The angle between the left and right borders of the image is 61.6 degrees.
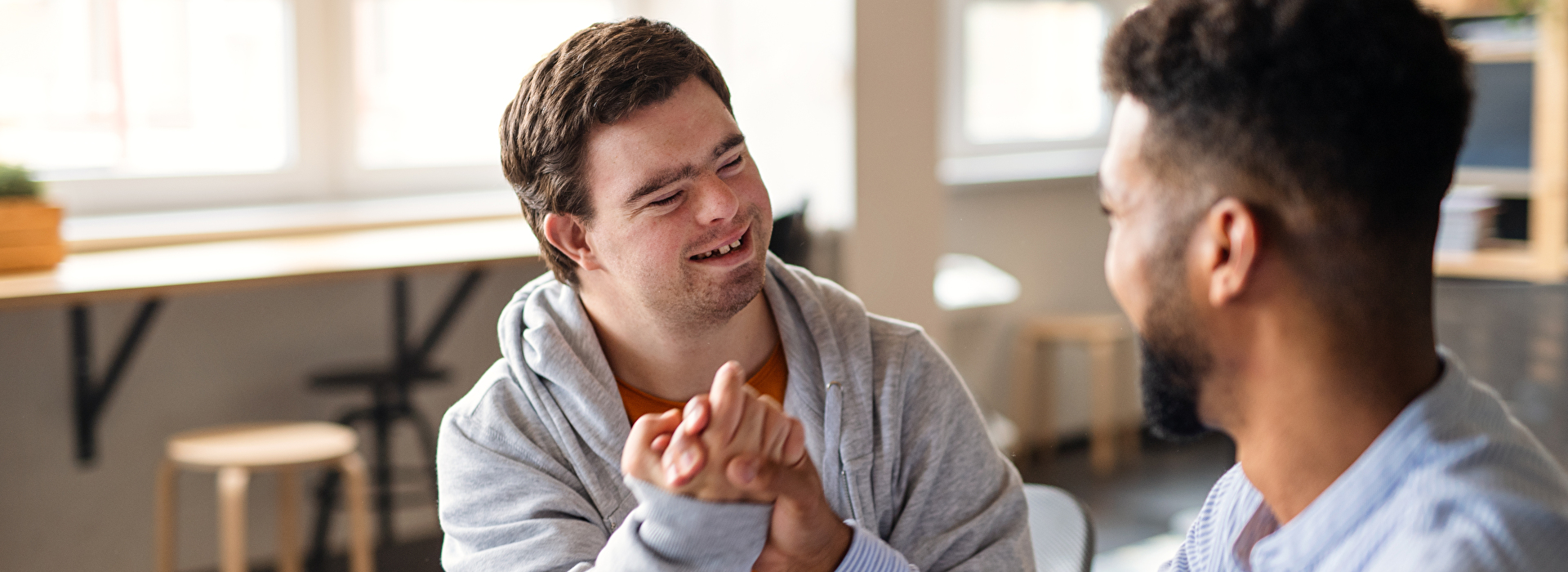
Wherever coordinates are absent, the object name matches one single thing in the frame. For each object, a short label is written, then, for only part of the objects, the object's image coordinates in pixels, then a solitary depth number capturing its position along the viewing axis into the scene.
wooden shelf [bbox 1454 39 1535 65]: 3.05
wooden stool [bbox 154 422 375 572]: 2.43
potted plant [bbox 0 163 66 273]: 2.41
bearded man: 0.79
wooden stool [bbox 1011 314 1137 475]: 4.08
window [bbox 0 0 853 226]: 2.95
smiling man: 1.16
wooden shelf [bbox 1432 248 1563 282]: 3.11
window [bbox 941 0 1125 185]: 4.27
